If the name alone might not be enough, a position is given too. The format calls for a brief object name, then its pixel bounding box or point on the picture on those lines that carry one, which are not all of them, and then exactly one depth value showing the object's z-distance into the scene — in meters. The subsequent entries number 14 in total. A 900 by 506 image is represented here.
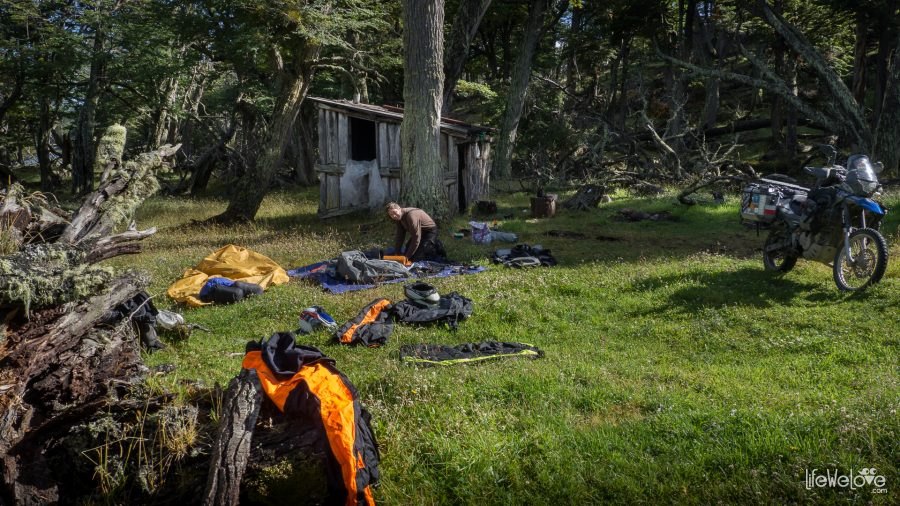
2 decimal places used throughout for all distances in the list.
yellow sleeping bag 9.63
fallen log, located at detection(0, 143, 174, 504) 4.38
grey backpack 10.19
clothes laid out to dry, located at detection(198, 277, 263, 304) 9.25
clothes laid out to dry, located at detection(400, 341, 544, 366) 6.39
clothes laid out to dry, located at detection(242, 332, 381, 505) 4.20
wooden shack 17.42
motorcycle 7.79
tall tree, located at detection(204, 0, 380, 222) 16.00
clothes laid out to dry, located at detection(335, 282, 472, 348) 7.18
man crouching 11.46
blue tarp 10.22
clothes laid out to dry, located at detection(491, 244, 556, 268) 10.79
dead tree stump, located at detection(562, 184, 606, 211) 17.14
